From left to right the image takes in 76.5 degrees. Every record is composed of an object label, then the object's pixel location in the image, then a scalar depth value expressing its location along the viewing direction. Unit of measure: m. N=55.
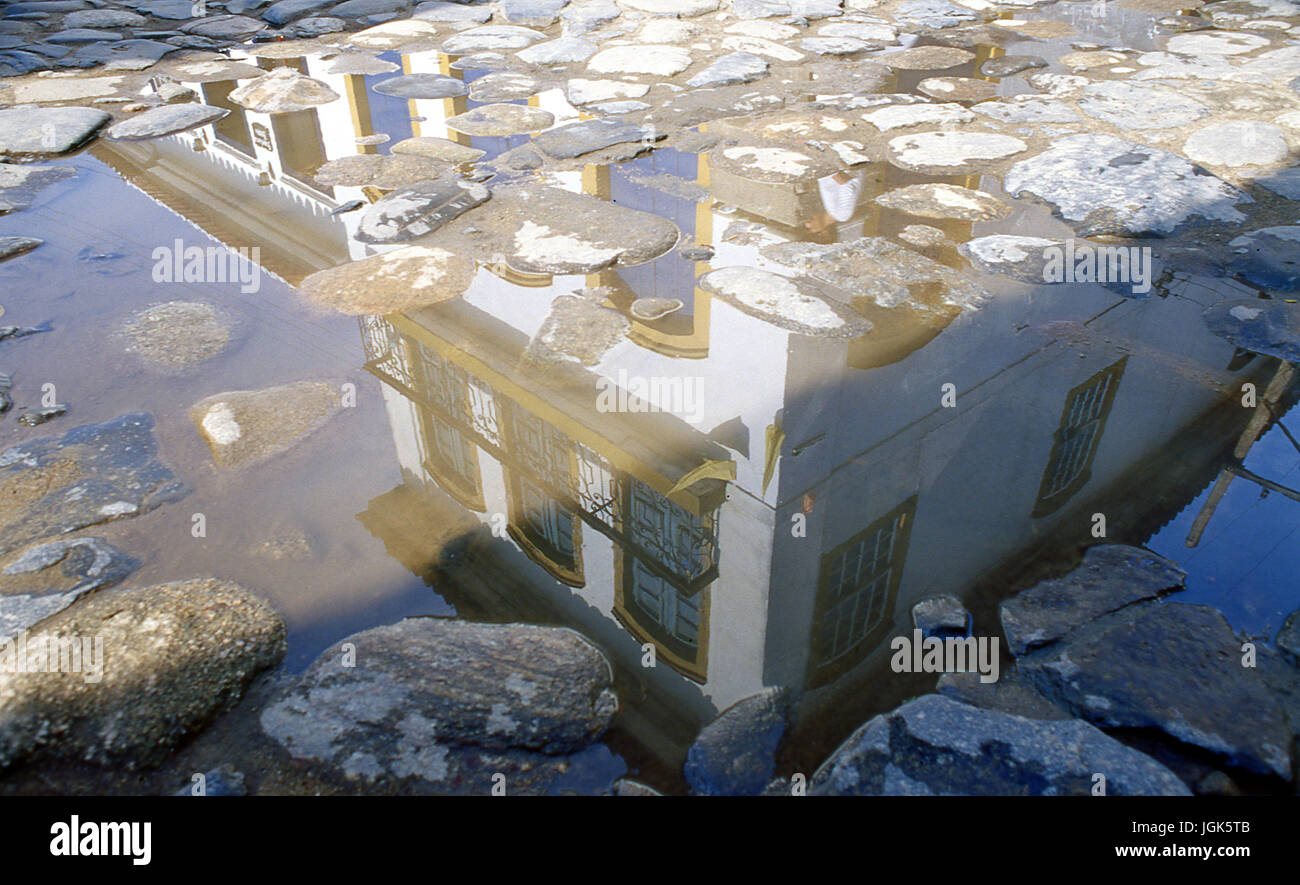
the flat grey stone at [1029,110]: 4.21
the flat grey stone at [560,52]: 5.36
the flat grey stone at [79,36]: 5.98
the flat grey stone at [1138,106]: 4.09
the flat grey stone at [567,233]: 3.11
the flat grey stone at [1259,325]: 2.53
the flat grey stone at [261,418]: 2.28
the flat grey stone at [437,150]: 4.07
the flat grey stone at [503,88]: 4.84
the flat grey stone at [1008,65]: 4.92
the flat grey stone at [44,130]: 4.29
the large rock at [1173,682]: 1.51
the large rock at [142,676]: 1.54
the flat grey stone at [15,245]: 3.32
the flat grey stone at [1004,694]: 1.60
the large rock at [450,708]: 1.51
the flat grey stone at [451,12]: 6.32
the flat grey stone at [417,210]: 3.33
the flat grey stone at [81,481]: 2.04
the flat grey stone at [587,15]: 5.90
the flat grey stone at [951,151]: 3.76
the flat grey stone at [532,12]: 6.14
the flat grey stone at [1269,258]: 2.84
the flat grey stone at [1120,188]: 3.23
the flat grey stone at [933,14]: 5.89
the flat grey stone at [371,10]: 6.45
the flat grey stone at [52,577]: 1.79
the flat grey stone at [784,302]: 2.67
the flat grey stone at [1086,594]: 1.76
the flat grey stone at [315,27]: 6.13
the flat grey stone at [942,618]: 1.78
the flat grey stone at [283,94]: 4.75
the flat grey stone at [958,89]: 4.55
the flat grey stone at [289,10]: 6.42
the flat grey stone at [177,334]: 2.69
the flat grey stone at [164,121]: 4.50
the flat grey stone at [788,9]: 6.12
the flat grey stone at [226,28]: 6.12
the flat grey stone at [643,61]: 5.12
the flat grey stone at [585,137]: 4.08
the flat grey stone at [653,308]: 2.75
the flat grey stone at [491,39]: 5.65
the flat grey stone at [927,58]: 5.05
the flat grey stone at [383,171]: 3.84
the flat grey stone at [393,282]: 2.88
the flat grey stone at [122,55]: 5.55
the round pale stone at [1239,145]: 3.67
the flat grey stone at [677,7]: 6.14
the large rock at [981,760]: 1.42
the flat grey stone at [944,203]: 3.35
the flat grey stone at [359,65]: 5.30
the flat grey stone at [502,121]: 4.38
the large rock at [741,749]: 1.50
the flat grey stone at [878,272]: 2.83
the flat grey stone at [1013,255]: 2.94
